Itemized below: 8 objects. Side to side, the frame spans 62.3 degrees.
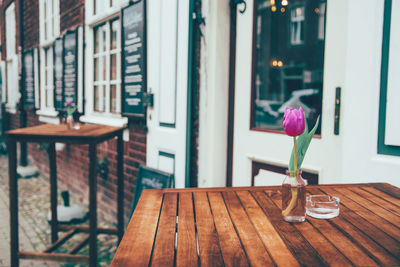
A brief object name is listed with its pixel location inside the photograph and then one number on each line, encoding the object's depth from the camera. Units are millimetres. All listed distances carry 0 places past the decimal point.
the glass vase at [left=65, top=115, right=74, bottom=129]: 2633
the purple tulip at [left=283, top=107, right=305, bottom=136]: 932
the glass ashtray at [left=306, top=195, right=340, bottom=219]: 1020
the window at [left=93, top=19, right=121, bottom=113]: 3607
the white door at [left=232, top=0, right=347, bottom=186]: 1873
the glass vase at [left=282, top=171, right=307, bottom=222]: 977
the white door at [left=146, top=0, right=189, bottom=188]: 2480
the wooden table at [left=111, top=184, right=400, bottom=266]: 744
